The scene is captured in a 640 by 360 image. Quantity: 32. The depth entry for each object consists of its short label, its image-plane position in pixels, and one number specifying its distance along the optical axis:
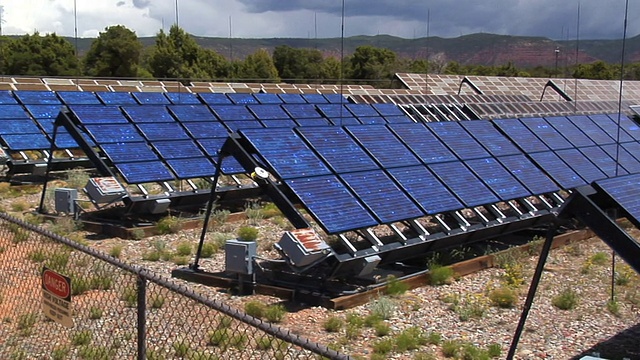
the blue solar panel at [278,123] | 19.76
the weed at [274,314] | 8.89
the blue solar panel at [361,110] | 22.44
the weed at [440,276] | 10.63
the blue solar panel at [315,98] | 25.96
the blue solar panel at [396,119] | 22.62
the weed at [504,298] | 9.73
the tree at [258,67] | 74.00
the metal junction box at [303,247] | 9.13
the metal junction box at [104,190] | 13.27
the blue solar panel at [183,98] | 21.83
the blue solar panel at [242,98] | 23.68
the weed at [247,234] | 13.27
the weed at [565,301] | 9.71
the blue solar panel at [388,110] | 23.20
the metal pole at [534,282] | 7.03
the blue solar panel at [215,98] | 22.33
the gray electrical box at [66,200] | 14.39
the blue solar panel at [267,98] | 24.91
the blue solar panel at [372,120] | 21.75
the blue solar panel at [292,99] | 25.30
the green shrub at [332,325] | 8.55
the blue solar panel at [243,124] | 18.55
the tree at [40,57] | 62.41
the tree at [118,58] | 63.94
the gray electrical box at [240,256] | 9.91
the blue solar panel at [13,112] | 20.34
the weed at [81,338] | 7.55
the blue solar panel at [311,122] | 20.73
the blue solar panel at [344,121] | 21.39
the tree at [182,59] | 67.19
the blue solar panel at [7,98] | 21.25
